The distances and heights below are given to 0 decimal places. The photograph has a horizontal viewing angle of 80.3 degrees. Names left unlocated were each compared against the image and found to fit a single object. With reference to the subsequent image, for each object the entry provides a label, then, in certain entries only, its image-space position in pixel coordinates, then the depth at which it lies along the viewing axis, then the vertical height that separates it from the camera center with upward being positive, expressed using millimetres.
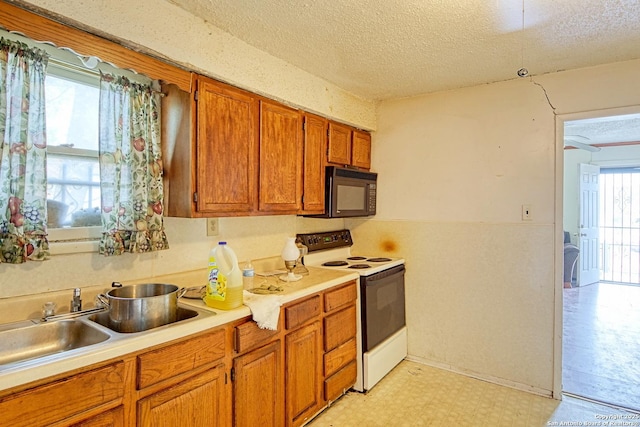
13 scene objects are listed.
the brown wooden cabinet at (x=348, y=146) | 2881 +522
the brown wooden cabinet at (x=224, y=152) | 1901 +320
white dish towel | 1781 -473
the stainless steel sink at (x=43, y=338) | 1400 -503
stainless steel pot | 1510 -413
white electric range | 2619 -659
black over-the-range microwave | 2824 +148
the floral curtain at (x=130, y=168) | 1764 +200
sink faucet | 1609 -395
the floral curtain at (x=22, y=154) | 1442 +212
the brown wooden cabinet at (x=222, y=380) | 1166 -683
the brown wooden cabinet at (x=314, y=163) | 2625 +339
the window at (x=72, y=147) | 1681 +286
